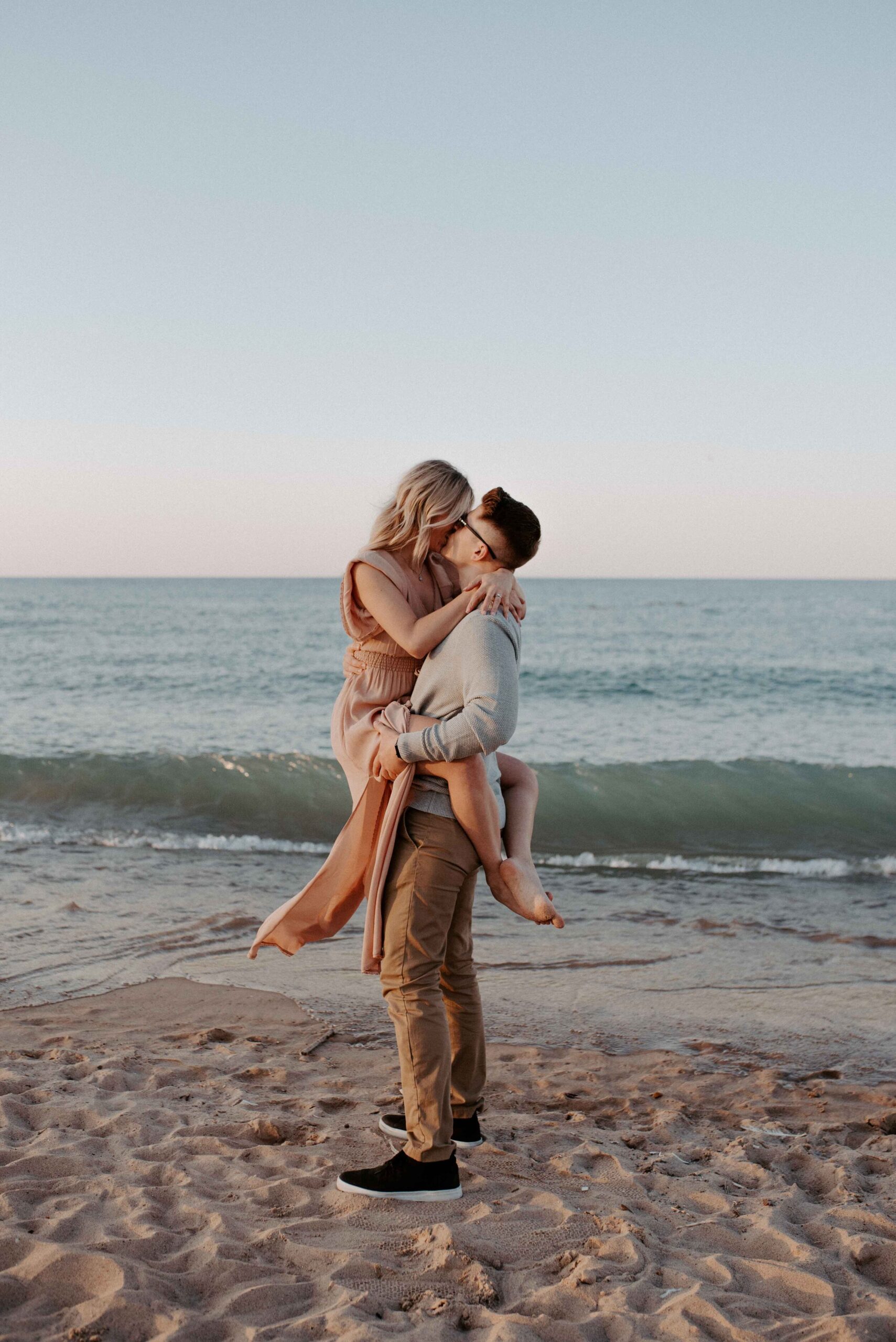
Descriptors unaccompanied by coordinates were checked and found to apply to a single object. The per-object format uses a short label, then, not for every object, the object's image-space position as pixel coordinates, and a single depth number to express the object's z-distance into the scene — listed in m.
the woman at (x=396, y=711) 2.86
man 2.79
